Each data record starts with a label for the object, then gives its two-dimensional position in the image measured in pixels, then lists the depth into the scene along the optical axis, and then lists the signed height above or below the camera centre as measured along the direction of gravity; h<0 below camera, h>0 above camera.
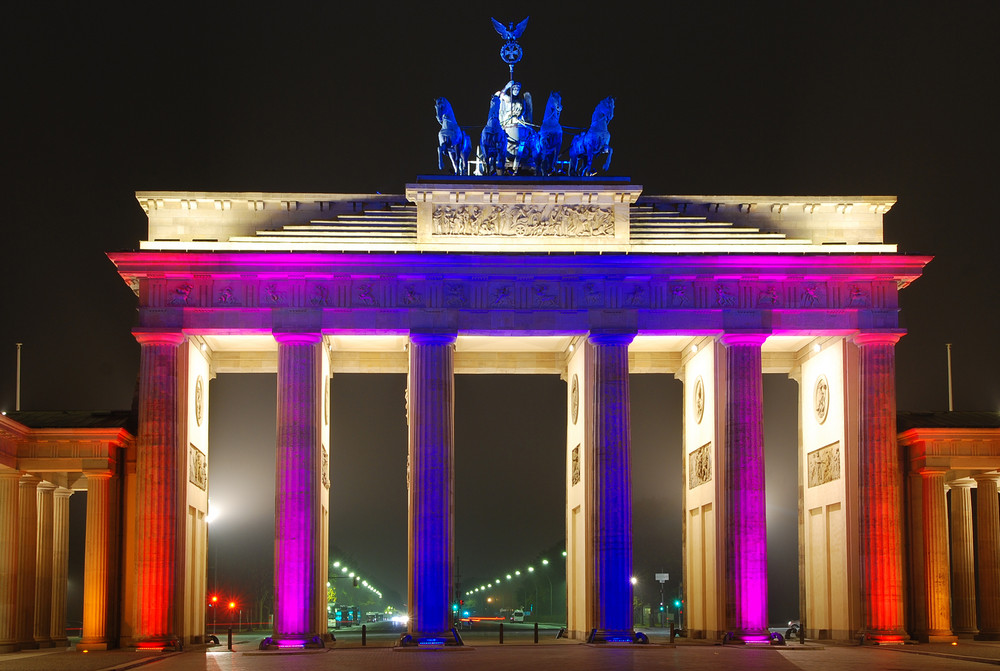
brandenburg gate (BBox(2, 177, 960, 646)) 50.84 +7.99
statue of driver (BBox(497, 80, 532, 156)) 54.81 +17.69
